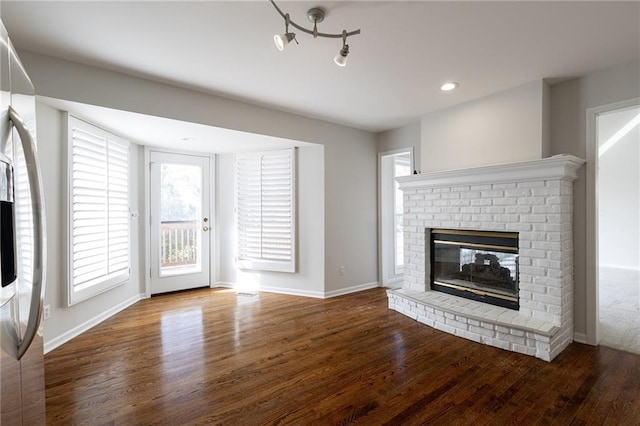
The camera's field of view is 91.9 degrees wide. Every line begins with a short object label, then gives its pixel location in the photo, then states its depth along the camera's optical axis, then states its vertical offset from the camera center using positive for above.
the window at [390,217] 4.89 -0.08
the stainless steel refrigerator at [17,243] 0.91 -0.09
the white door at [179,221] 4.47 -0.13
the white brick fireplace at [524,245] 2.64 -0.30
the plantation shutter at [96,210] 3.01 +0.04
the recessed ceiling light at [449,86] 2.98 +1.24
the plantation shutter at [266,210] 4.54 +0.04
